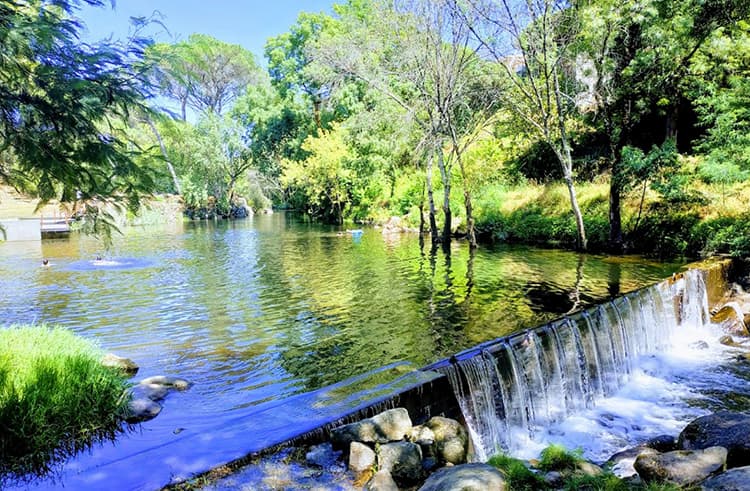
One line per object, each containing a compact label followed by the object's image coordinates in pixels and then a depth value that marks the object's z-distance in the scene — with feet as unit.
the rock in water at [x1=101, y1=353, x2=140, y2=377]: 21.20
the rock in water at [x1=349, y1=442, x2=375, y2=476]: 12.82
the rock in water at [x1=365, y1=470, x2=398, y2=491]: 12.12
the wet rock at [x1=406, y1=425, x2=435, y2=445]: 14.56
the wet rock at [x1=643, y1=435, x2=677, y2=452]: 16.39
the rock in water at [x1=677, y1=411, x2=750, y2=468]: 12.89
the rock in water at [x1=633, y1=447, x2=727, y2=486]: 11.69
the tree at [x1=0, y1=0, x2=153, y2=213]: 12.05
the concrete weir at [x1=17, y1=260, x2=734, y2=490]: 13.23
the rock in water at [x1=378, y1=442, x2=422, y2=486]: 12.90
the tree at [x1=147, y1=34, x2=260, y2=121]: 163.63
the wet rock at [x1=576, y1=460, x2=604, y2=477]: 13.03
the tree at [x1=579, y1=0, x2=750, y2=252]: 45.88
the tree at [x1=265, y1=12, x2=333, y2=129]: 130.82
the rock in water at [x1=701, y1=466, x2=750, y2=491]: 10.09
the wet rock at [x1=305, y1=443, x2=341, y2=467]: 13.16
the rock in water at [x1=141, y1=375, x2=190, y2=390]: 19.88
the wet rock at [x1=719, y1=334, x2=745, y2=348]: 30.33
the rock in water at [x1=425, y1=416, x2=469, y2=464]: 14.19
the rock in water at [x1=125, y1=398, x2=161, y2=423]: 16.80
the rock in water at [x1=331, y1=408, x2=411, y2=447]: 13.82
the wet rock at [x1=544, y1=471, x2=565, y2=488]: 12.16
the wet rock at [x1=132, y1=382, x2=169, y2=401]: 18.43
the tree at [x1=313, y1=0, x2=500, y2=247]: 59.26
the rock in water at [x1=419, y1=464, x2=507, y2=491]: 10.45
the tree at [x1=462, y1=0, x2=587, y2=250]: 52.42
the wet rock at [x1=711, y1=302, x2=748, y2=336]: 32.35
